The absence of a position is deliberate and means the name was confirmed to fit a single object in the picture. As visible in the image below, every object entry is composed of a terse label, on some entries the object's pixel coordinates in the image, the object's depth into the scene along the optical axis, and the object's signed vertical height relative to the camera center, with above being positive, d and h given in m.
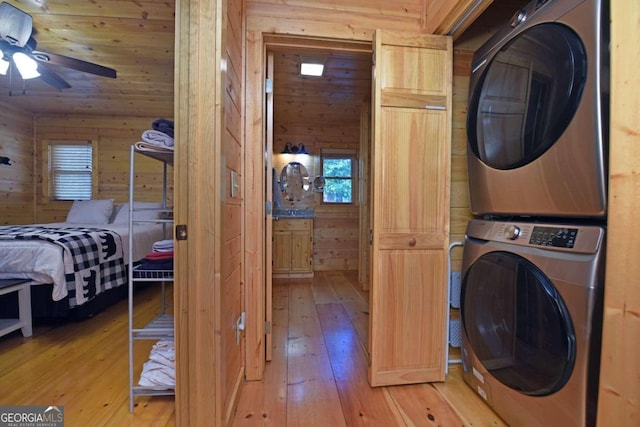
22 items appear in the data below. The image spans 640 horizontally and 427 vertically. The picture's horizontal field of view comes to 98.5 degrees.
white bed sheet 2.08 -0.44
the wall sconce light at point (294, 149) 4.42 +0.95
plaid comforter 2.17 -0.43
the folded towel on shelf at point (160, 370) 1.40 -0.84
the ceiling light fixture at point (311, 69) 2.71 +1.41
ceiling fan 1.97 +1.17
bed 2.10 -0.49
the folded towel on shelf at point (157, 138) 1.35 +0.34
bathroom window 4.68 +0.57
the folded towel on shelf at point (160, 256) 1.46 -0.26
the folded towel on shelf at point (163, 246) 1.51 -0.22
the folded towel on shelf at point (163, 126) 1.46 +0.43
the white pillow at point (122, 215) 3.78 -0.13
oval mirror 4.36 +0.45
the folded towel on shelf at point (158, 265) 1.40 -0.30
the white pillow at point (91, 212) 3.82 -0.09
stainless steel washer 0.91 -0.43
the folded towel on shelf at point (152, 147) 1.34 +0.29
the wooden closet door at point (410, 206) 1.54 +0.02
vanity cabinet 4.13 -0.59
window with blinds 4.49 +0.58
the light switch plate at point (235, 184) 1.37 +0.12
